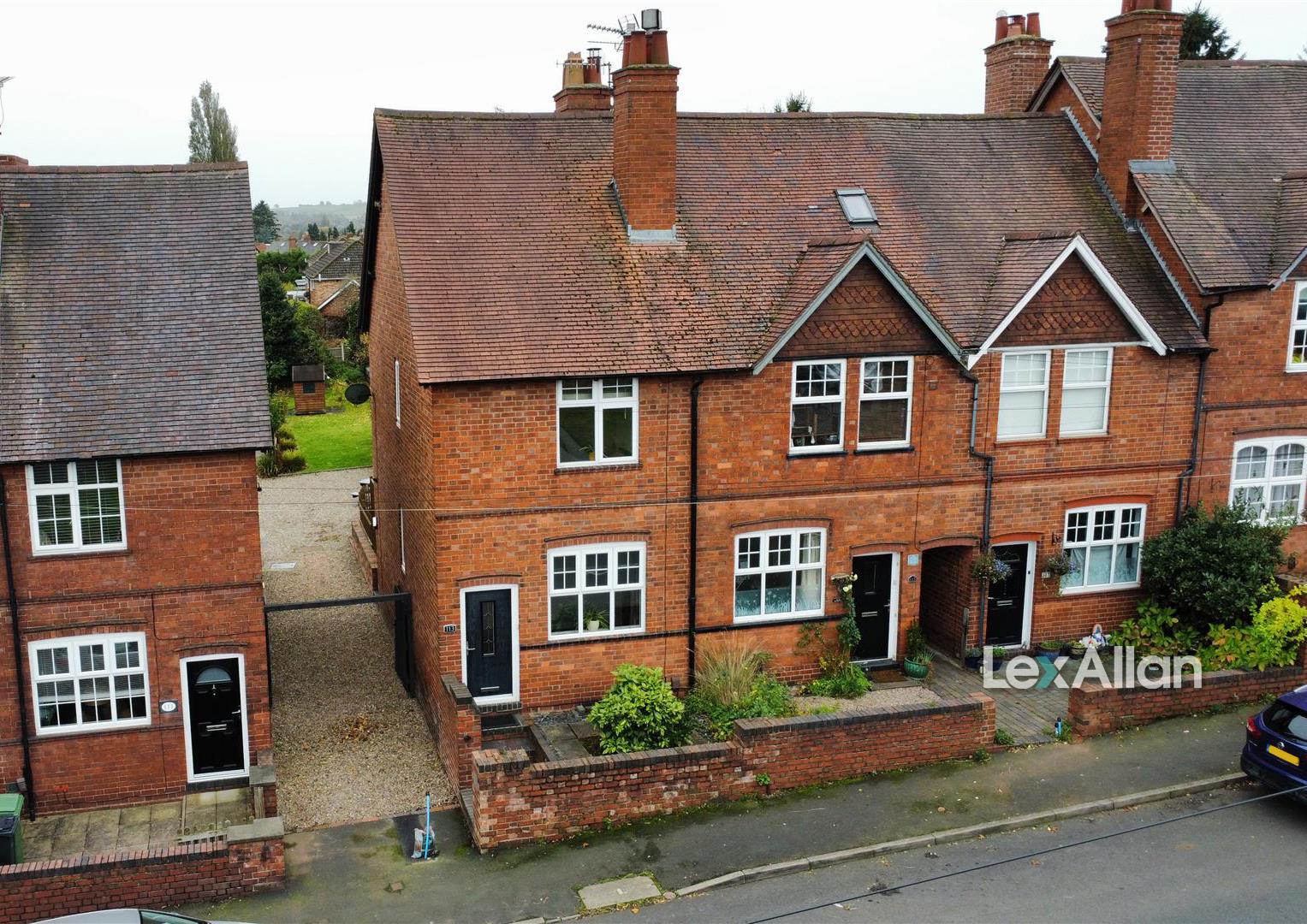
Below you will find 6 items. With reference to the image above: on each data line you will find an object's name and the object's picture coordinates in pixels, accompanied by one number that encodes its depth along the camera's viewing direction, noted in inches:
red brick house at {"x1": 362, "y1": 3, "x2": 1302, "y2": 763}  689.0
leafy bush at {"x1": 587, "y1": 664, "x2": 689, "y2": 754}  633.6
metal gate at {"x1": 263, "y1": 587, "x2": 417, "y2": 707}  771.4
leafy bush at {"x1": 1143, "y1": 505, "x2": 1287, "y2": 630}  758.5
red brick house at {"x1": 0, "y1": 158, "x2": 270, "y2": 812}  609.3
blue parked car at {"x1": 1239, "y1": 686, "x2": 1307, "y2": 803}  580.7
